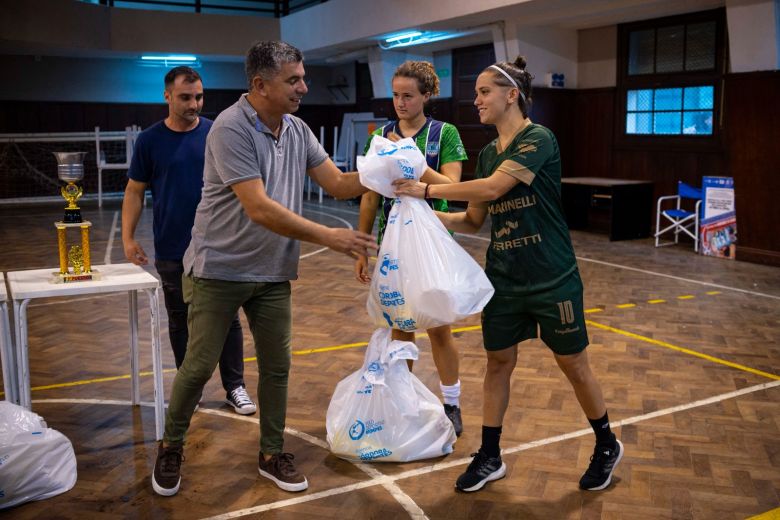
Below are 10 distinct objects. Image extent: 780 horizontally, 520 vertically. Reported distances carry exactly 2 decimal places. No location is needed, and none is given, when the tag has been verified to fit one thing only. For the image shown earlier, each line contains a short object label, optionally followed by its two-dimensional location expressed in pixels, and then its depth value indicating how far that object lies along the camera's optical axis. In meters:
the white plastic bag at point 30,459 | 3.08
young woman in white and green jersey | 3.62
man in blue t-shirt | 3.90
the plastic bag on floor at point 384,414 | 3.46
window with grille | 10.59
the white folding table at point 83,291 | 3.46
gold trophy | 3.70
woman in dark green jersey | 3.00
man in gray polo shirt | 2.93
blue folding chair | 9.98
